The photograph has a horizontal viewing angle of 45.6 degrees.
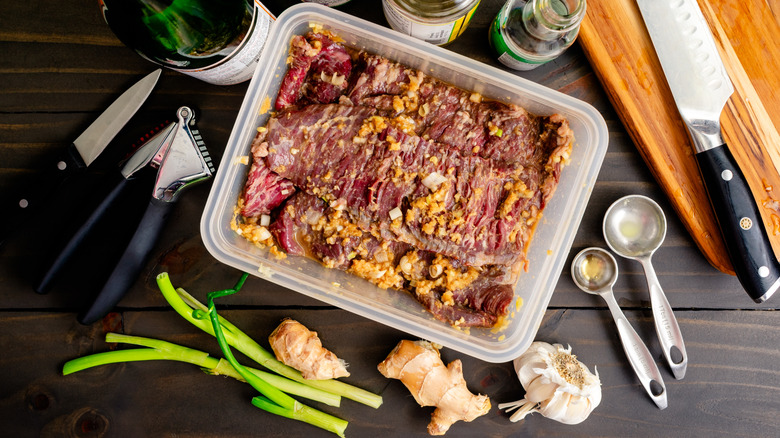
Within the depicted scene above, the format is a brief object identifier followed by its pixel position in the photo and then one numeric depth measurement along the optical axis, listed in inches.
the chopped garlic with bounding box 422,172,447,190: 24.6
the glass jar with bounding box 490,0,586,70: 23.7
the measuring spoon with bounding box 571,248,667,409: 26.3
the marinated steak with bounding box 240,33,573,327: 24.7
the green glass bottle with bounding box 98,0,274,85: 22.9
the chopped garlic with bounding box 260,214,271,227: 25.3
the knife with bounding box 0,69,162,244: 25.6
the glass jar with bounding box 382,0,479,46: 23.2
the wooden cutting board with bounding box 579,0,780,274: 25.8
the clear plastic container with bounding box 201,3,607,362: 24.8
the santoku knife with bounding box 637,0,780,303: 25.3
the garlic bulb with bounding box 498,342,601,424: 25.8
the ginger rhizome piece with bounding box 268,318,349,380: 26.0
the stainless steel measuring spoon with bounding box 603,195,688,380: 26.2
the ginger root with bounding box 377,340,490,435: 25.9
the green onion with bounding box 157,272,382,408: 26.0
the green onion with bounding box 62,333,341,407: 26.4
